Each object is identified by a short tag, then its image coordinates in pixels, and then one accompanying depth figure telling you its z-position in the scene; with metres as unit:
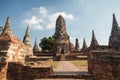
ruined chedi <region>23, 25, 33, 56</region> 25.11
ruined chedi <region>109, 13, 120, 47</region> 16.08
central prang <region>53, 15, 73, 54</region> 22.80
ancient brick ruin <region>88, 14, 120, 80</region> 3.63
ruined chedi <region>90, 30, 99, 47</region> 24.22
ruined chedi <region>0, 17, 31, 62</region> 3.97
